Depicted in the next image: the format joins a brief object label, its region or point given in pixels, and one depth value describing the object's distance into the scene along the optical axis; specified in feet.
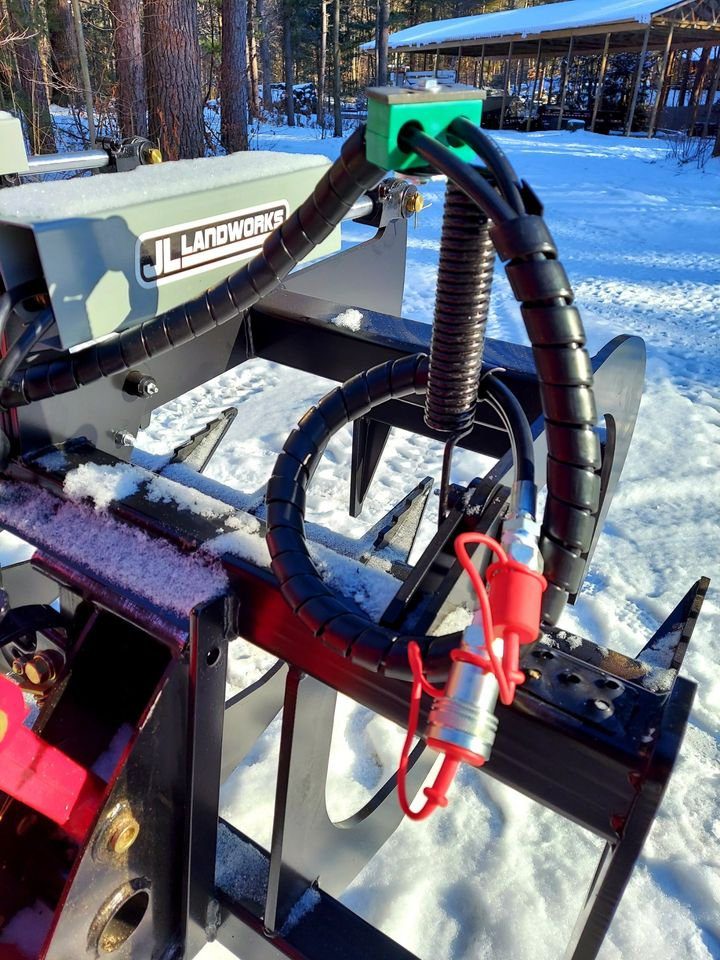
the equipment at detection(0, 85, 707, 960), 2.24
